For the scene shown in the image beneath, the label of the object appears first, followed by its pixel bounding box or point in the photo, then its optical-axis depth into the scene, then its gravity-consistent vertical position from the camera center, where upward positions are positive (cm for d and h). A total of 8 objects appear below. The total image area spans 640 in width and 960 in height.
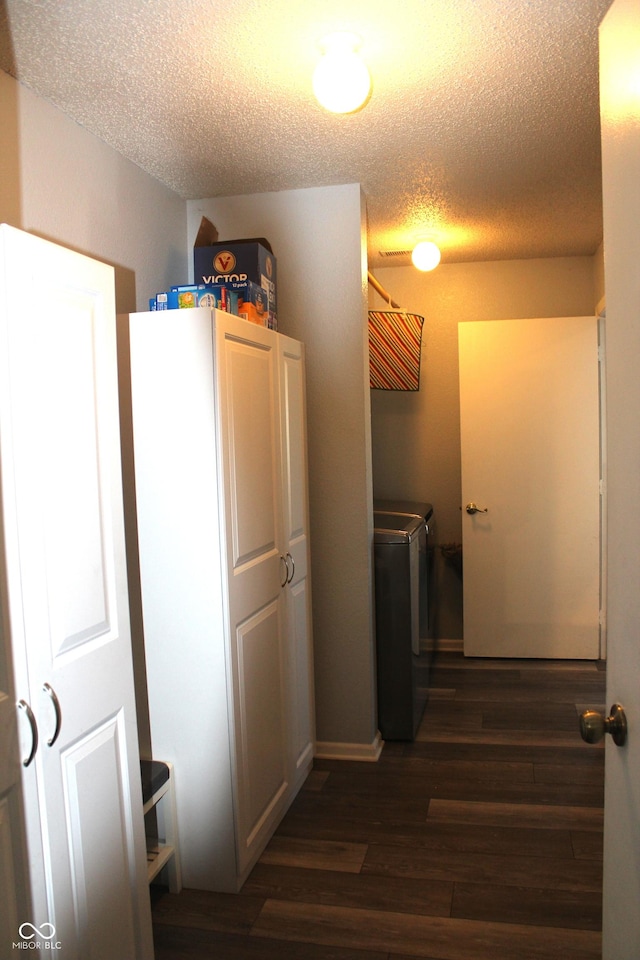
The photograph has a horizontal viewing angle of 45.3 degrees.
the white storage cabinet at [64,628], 142 -38
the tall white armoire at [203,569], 229 -41
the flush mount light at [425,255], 405 +92
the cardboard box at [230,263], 282 +63
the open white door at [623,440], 106 -3
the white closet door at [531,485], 451 -36
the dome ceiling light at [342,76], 195 +91
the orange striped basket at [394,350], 396 +42
